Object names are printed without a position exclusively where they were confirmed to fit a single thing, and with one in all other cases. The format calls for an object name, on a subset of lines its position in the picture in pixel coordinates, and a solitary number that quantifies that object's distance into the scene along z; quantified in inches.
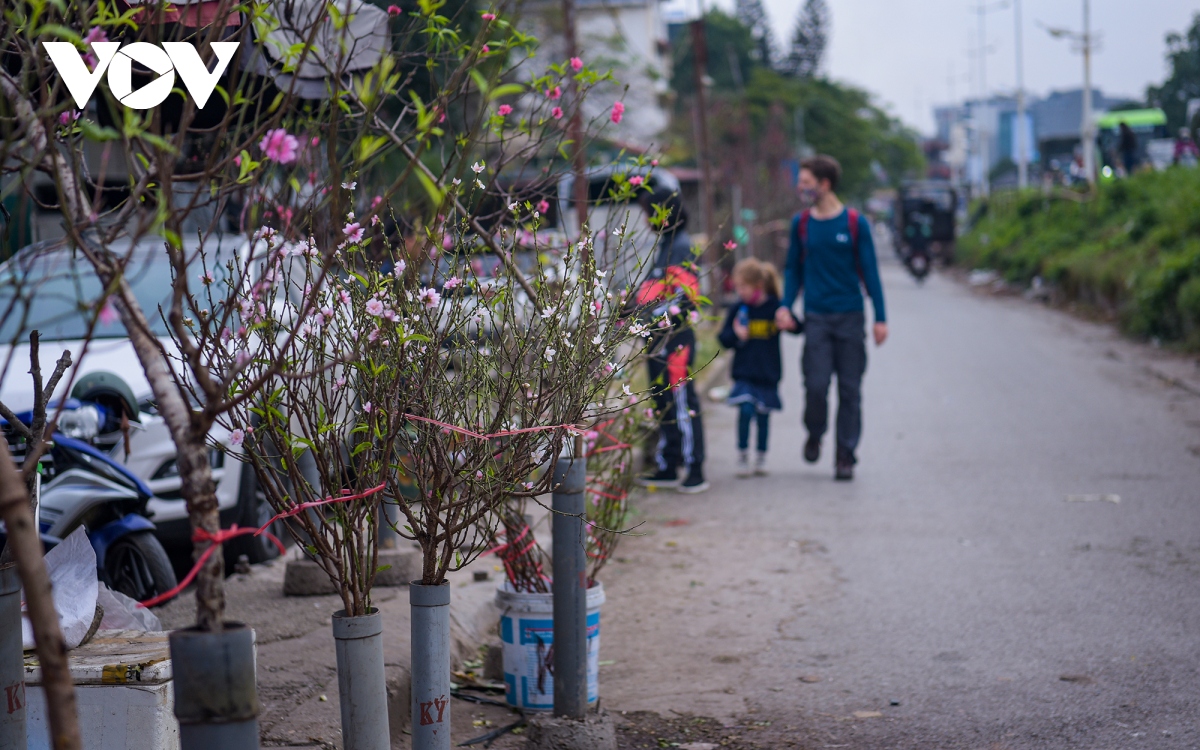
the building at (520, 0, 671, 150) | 1456.7
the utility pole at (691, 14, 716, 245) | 957.2
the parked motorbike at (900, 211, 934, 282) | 1379.2
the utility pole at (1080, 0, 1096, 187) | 1277.1
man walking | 319.6
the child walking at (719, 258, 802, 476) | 331.3
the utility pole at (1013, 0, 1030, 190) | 1932.8
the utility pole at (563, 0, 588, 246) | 142.2
